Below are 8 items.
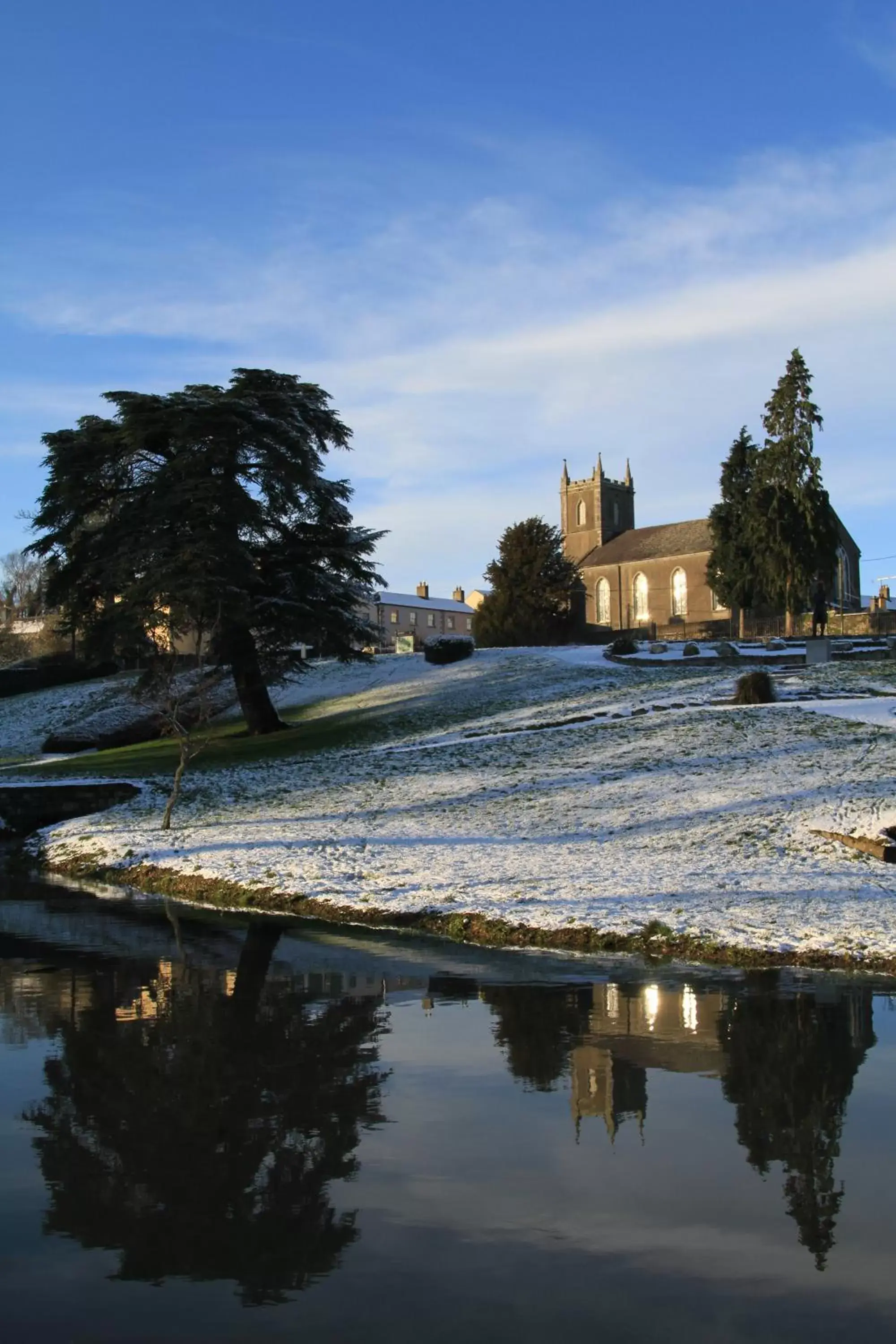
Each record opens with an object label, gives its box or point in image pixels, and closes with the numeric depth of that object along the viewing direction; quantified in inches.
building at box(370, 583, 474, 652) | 5068.9
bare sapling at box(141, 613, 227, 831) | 1028.5
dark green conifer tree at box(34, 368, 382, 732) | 1385.3
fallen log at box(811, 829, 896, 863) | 638.5
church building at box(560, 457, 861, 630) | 3782.0
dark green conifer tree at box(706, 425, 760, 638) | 2527.1
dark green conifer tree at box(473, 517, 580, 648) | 2812.5
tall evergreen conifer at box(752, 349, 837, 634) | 2285.9
